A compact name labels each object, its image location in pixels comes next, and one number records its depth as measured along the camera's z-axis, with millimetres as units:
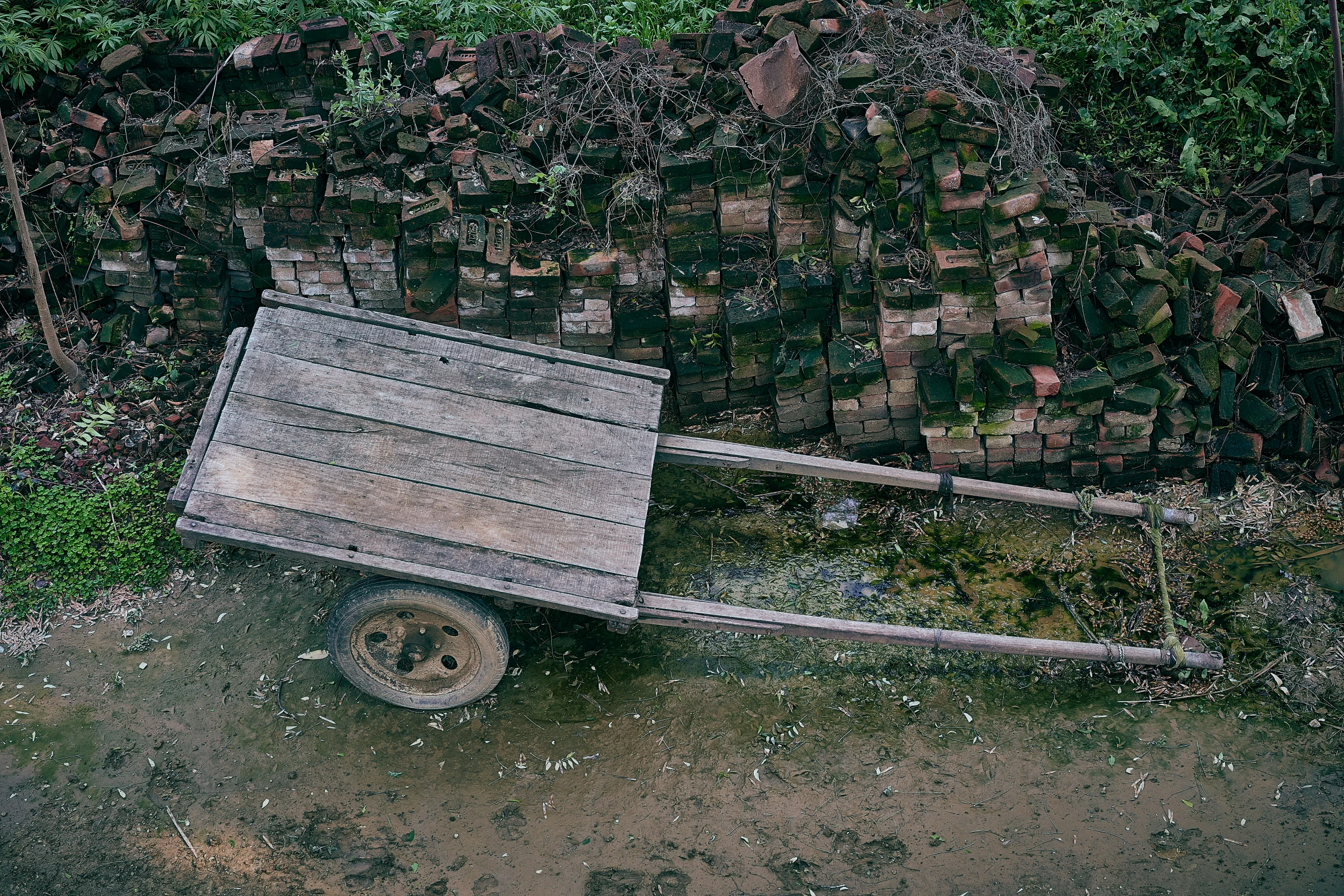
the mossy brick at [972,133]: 4578
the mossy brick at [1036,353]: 4789
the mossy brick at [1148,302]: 4812
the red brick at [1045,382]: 4762
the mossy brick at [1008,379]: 4750
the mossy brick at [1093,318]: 4883
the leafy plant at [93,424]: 5051
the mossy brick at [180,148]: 5051
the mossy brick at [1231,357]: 5008
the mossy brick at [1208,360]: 4957
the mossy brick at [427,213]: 4750
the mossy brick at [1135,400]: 4844
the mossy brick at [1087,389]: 4789
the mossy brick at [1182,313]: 4918
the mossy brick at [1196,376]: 4945
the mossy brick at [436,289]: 4855
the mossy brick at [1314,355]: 5090
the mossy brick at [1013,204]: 4551
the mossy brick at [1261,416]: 5027
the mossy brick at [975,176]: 4551
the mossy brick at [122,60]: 5305
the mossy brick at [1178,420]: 4941
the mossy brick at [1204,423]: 4969
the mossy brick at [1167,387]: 4883
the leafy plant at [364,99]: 4988
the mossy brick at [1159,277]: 4852
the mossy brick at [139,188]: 5051
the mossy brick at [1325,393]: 5125
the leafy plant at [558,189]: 4848
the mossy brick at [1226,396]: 5012
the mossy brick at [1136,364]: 4828
